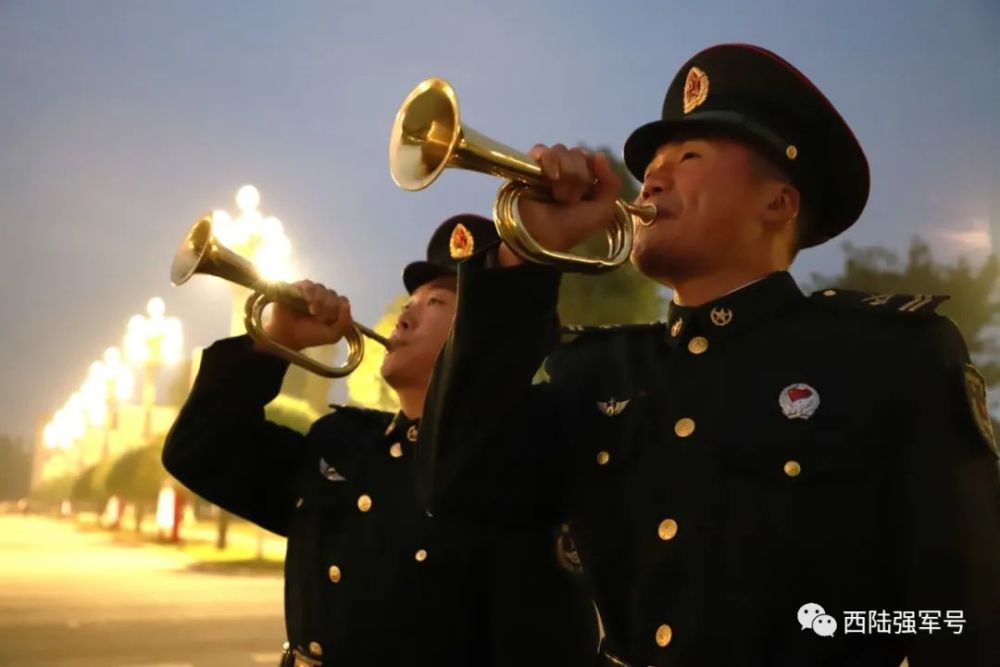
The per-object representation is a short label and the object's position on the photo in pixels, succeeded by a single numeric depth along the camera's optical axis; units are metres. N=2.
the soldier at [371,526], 1.32
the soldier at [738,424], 0.77
